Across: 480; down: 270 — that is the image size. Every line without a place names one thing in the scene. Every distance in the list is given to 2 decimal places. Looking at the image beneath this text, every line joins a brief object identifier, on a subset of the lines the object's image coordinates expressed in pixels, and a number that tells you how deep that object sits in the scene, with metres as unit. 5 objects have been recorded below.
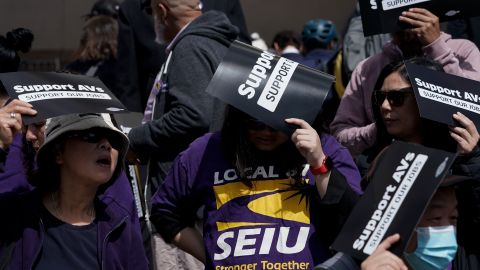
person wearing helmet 15.14
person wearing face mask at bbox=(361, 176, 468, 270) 6.88
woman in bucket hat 8.02
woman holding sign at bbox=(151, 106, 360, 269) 7.66
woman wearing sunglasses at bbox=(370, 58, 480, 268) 7.60
